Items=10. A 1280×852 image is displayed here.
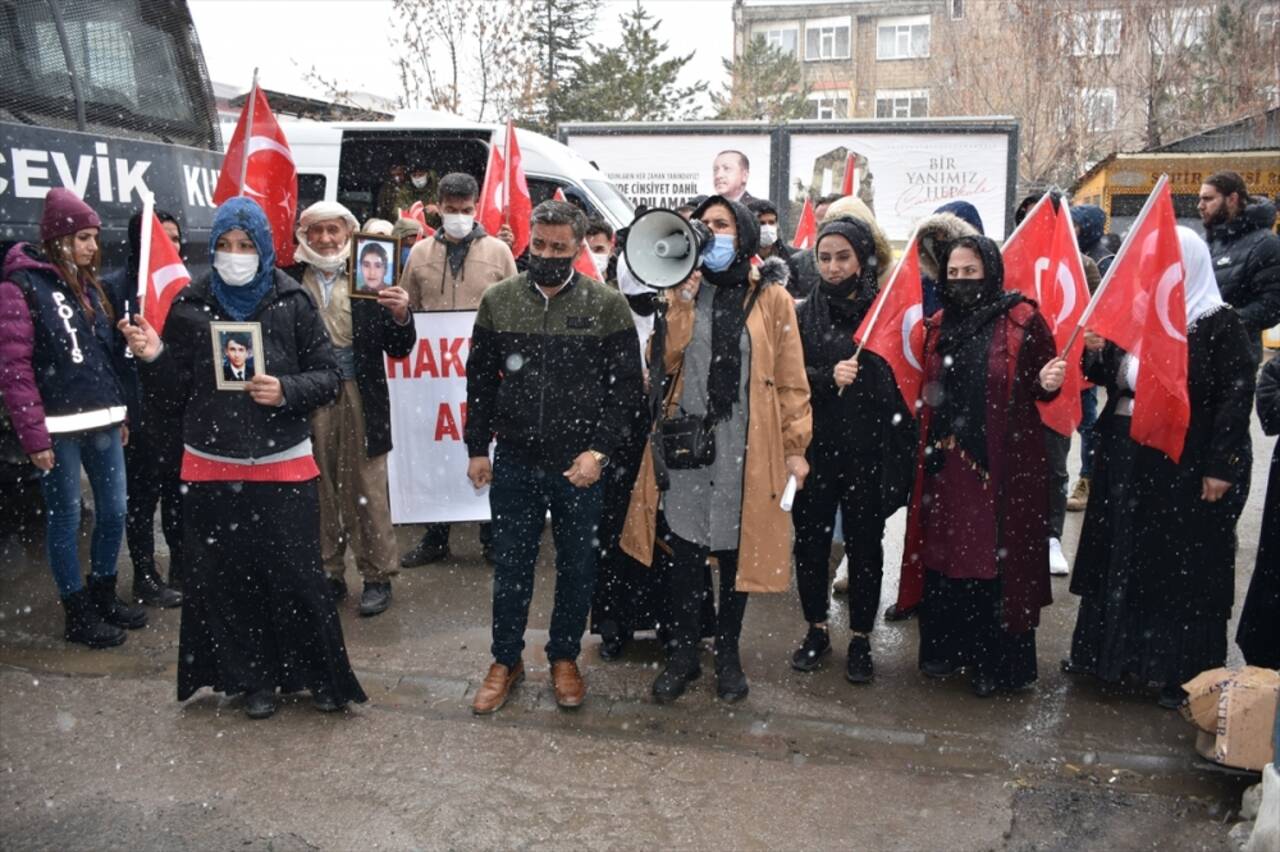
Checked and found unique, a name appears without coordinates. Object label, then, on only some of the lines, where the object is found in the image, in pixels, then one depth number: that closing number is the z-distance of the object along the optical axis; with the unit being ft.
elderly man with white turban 17.63
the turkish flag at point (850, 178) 28.30
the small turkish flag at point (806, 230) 28.25
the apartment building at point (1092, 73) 73.92
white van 33.86
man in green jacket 14.11
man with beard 21.62
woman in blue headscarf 13.80
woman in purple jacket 15.62
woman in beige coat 14.32
